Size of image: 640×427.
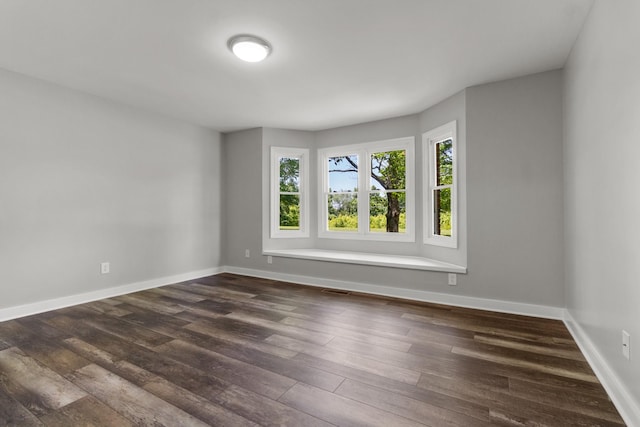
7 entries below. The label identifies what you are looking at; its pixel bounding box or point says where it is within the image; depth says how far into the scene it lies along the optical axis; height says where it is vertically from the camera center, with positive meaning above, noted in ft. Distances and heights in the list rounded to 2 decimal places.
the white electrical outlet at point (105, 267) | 12.36 -2.13
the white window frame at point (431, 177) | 12.73 +1.59
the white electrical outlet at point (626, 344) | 5.24 -2.29
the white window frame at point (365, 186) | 14.73 +1.41
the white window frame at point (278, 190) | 16.94 +1.32
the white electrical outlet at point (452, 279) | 11.51 -2.48
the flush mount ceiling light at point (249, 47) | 8.17 +4.53
